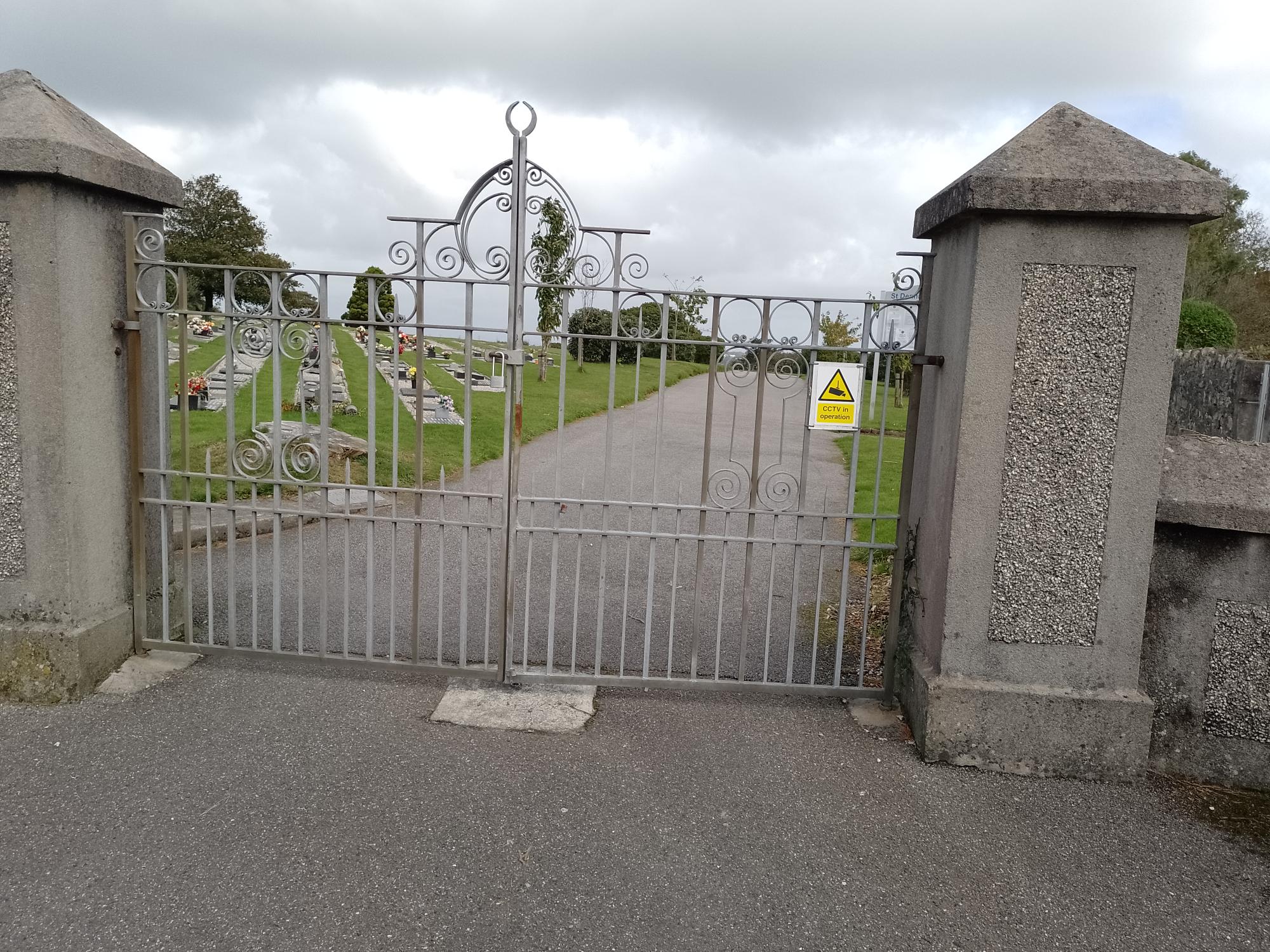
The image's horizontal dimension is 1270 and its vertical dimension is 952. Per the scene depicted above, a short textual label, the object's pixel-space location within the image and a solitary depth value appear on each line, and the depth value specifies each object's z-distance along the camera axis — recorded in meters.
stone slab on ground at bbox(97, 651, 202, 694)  4.47
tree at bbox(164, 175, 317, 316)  44.12
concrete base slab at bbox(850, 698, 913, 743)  4.34
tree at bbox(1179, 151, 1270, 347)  27.14
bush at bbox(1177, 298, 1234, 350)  15.76
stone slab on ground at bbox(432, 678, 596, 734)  4.28
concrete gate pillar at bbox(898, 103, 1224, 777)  3.76
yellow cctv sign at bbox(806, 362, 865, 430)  4.29
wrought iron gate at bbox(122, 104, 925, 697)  4.33
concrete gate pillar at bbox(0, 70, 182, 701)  4.09
